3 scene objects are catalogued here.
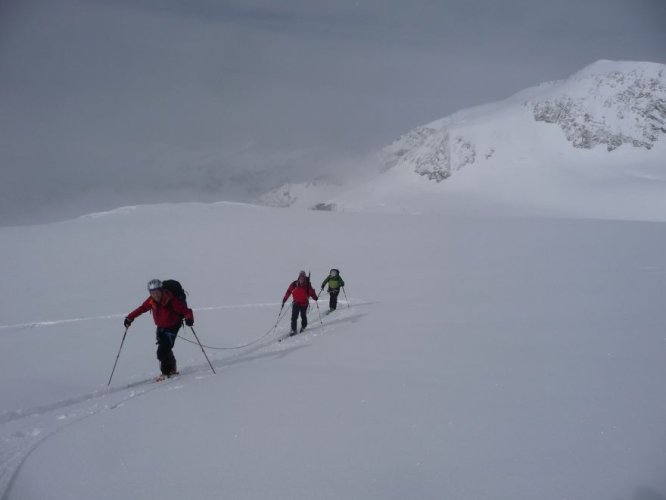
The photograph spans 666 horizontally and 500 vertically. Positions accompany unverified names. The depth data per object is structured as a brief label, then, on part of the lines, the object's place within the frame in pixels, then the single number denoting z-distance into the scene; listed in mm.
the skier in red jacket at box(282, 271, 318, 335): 13422
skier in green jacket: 16531
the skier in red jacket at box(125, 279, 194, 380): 9305
